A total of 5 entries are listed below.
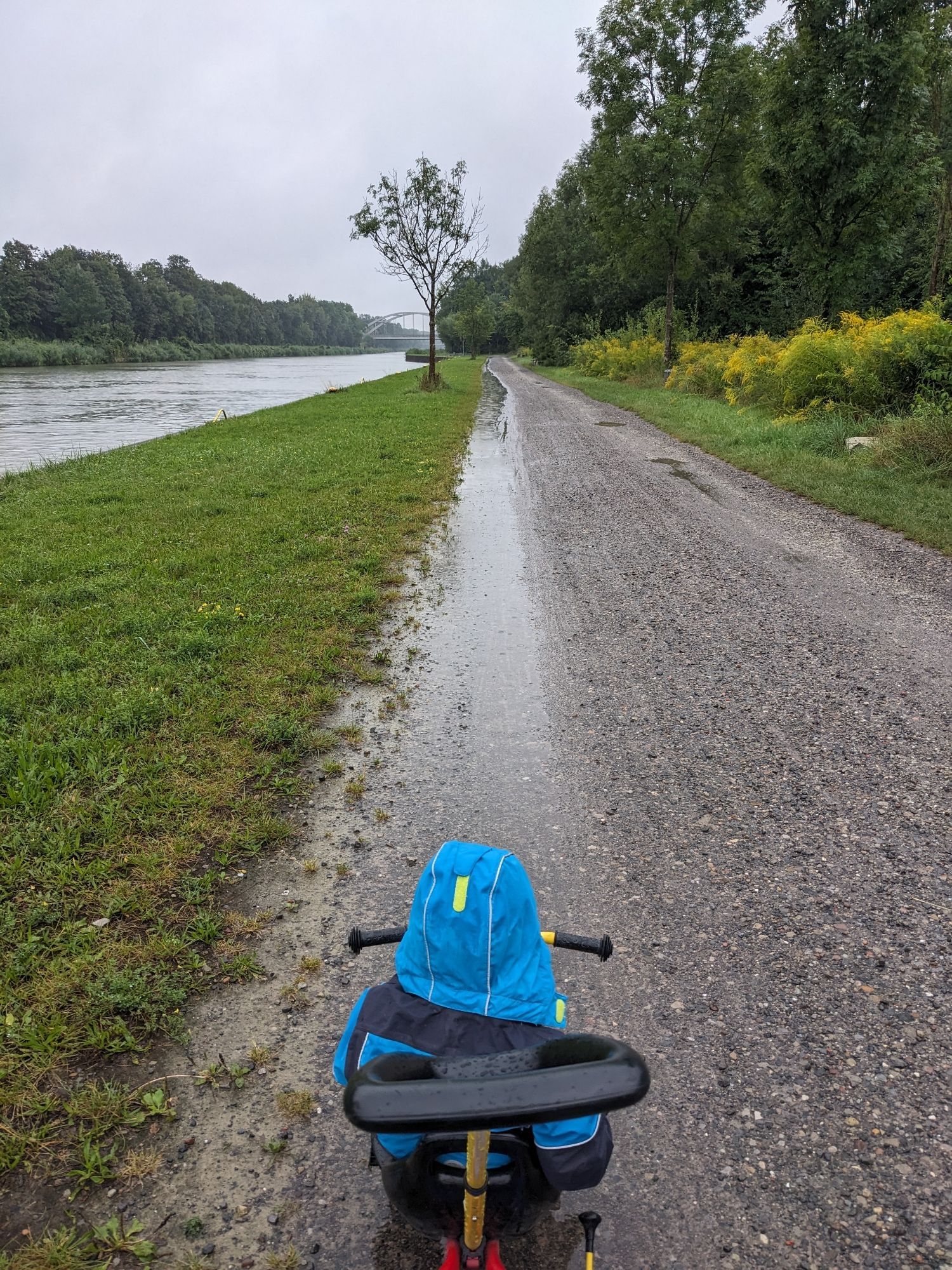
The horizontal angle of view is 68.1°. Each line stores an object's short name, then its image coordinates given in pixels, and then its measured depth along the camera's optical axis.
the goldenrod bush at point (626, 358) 27.17
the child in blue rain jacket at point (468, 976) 1.60
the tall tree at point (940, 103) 16.05
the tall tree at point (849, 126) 15.51
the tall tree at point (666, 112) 20.58
